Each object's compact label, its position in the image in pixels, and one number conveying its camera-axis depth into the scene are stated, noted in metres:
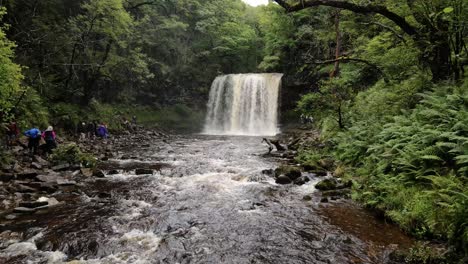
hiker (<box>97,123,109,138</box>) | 24.11
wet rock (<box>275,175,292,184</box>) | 11.84
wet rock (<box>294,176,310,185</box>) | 11.60
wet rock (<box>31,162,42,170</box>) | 13.10
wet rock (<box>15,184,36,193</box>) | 10.25
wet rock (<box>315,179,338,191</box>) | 10.64
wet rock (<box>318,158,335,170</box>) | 13.55
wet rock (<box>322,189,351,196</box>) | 10.04
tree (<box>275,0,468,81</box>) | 9.86
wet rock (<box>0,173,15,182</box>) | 10.91
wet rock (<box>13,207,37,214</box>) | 8.49
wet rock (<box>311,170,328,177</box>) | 12.60
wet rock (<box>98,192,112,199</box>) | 10.25
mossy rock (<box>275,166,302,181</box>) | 12.23
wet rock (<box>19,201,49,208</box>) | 8.79
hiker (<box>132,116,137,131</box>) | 30.62
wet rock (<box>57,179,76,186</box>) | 11.42
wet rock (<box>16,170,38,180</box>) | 11.45
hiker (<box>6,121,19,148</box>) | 14.85
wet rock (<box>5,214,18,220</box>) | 8.09
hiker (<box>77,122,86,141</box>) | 23.37
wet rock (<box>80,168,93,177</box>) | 13.17
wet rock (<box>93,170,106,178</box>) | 13.12
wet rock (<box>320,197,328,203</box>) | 9.51
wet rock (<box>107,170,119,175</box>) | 13.70
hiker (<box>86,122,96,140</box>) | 23.55
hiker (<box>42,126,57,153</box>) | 15.58
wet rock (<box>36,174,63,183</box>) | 11.44
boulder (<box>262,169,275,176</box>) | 13.19
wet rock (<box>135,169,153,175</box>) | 13.81
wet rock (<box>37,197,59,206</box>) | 9.20
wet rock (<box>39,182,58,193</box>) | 10.62
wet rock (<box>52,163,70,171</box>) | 13.64
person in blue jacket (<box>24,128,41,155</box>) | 14.59
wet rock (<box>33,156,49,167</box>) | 13.79
